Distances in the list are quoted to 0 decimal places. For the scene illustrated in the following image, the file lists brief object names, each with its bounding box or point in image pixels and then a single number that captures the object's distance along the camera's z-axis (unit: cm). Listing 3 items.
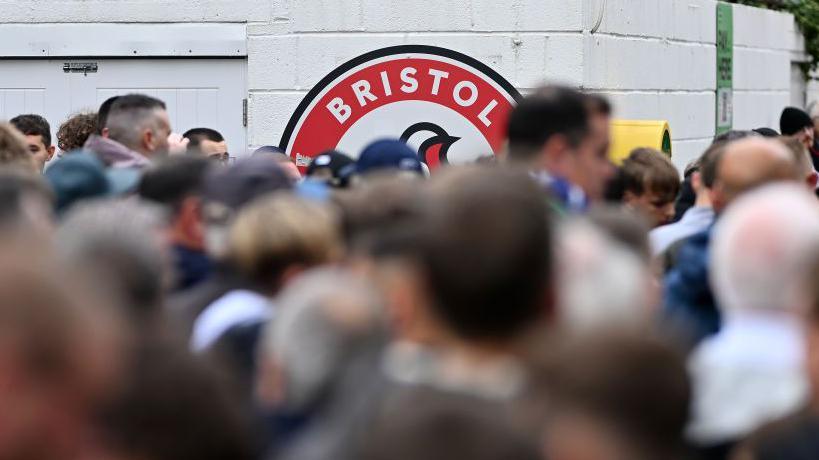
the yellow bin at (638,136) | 1712
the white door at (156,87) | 1914
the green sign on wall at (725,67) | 2523
